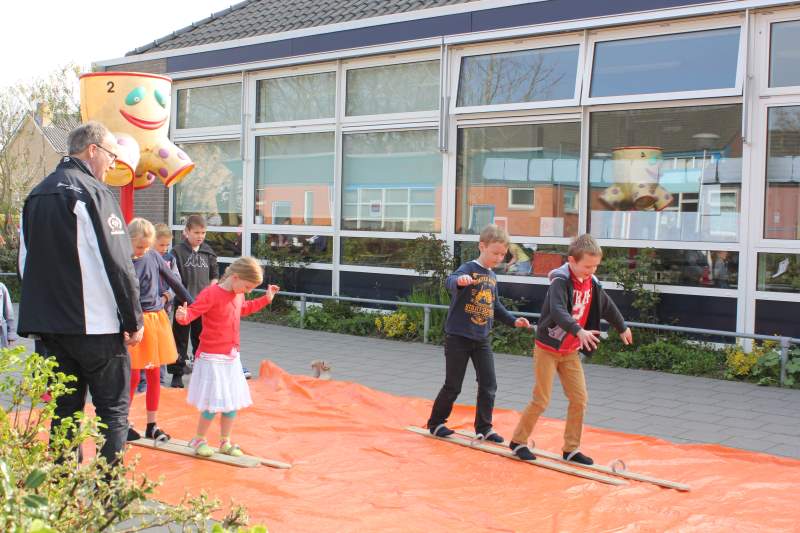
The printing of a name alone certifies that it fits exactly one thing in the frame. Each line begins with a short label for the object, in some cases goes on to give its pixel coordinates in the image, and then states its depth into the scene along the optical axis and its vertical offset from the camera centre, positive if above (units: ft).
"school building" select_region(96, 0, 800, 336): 31.91 +5.05
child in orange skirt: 20.57 -2.27
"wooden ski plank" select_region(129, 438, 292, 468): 18.66 -4.84
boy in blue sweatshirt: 20.85 -1.97
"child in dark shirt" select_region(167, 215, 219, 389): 28.25 -1.00
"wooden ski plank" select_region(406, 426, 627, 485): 18.03 -4.75
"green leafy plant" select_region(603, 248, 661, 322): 33.30 -1.04
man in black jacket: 14.19 -0.83
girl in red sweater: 19.15 -2.66
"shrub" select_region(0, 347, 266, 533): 7.18 -2.43
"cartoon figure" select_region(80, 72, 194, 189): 30.37 +4.34
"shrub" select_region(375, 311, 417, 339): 38.73 -3.71
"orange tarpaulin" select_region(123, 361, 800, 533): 15.48 -4.88
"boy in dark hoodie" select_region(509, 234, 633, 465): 18.86 -1.87
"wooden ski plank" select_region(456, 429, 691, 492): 17.63 -4.73
